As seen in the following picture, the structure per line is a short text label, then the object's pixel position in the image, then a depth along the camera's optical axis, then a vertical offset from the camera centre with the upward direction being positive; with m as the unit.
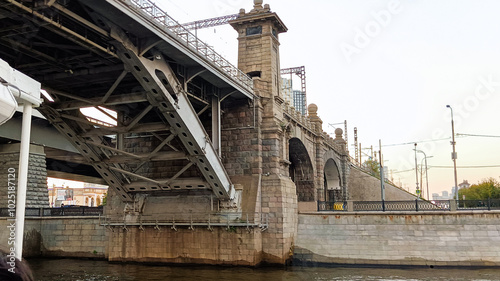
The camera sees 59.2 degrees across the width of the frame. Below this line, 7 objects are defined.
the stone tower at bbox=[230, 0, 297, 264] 21.34 +3.33
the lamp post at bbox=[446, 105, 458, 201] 31.26 +3.19
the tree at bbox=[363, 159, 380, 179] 75.88 +6.08
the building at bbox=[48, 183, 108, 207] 87.81 +1.56
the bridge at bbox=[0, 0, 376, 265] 13.77 +3.61
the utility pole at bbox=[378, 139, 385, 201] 29.45 +1.39
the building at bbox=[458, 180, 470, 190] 153.01 +5.45
